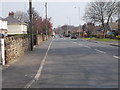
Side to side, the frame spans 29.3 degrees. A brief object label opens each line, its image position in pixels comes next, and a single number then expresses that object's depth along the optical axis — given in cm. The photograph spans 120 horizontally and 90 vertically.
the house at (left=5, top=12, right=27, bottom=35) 6550
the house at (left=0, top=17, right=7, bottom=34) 4708
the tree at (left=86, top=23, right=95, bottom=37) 8335
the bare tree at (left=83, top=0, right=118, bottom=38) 5962
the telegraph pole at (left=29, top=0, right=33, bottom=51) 2203
